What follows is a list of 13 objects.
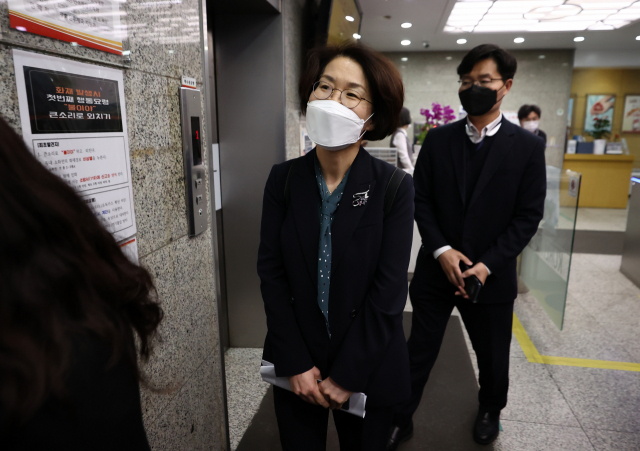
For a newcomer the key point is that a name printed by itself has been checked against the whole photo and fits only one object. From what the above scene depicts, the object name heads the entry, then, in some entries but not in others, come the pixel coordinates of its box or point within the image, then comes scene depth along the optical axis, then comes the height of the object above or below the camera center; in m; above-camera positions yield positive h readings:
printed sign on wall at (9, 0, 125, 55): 0.85 +0.26
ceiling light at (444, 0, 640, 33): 5.68 +1.79
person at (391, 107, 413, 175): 4.38 -0.08
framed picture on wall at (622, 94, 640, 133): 11.04 +0.67
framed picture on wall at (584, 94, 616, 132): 11.16 +0.83
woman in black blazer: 1.25 -0.37
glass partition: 3.04 -0.81
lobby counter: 9.05 -0.77
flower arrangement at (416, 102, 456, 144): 4.35 +0.24
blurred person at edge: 0.45 -0.21
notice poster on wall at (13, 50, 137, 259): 0.89 +0.03
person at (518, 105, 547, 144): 4.63 +0.25
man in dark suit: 1.86 -0.36
